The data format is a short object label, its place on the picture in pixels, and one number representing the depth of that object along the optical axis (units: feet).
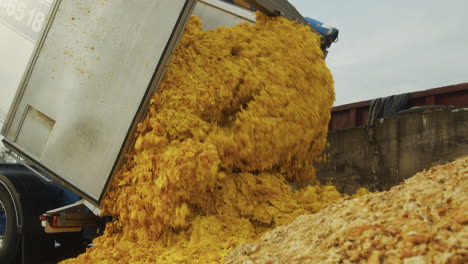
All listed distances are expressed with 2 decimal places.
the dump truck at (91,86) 9.92
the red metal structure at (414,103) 17.34
